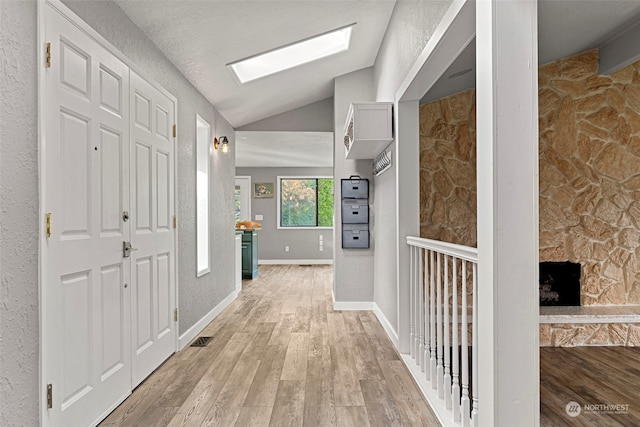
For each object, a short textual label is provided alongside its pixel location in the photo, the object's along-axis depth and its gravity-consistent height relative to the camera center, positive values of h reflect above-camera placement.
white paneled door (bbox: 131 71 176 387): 2.68 -0.10
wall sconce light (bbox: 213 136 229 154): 4.82 +0.81
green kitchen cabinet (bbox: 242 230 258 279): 7.74 -0.78
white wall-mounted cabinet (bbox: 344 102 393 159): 3.61 +0.77
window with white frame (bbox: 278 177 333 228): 10.44 +0.28
